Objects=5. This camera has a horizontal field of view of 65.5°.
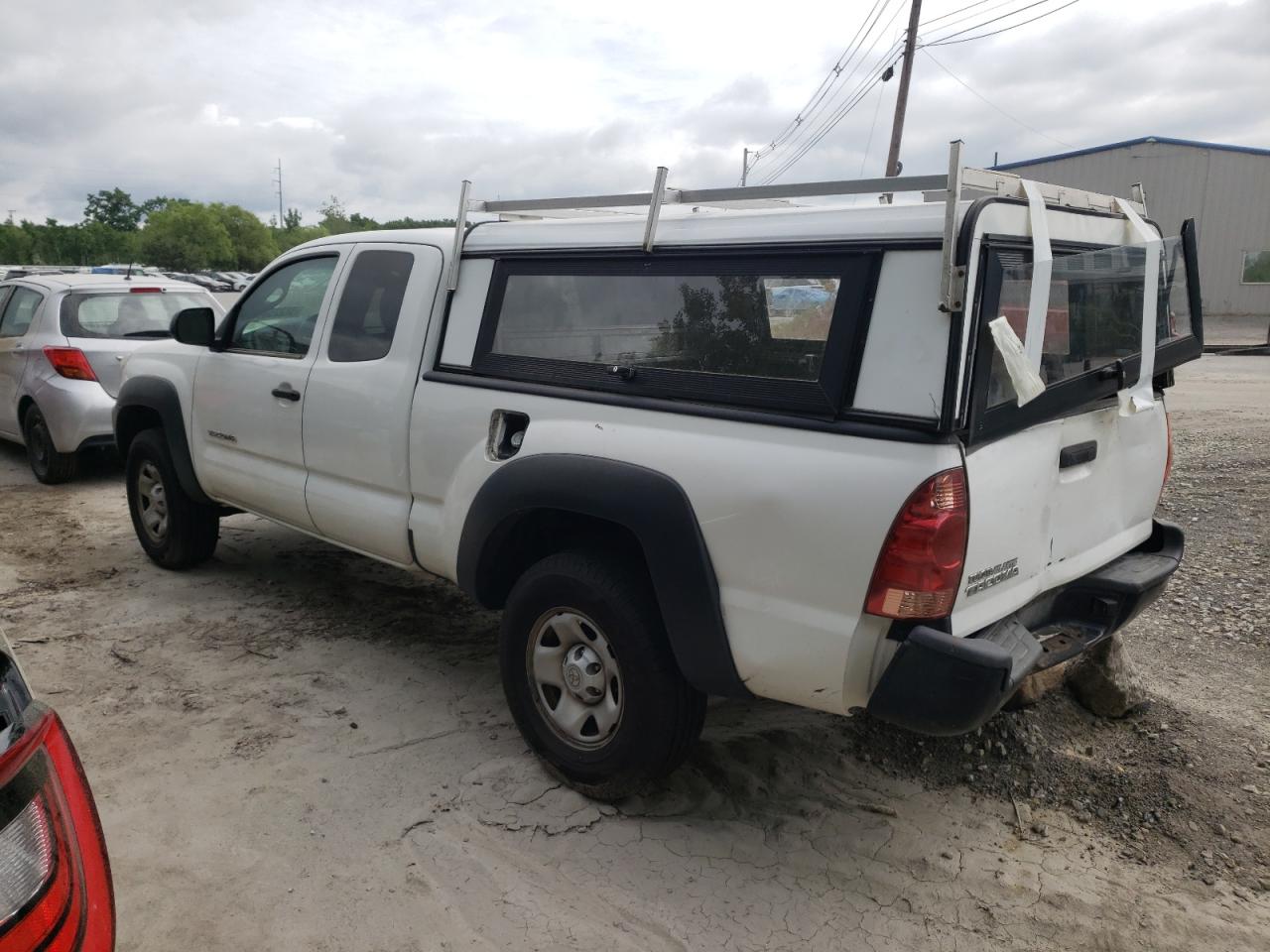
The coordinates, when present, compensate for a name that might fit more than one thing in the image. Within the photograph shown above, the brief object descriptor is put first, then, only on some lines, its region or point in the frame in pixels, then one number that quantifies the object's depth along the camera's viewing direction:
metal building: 29.14
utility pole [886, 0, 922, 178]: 22.09
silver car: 7.85
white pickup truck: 2.54
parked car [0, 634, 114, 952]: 1.60
